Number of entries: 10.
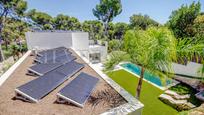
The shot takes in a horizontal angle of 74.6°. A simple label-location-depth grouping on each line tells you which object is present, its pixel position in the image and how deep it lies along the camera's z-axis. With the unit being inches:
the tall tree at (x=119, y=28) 1925.4
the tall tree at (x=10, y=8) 1213.8
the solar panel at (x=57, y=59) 450.8
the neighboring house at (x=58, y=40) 687.7
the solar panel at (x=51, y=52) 533.0
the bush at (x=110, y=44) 1366.3
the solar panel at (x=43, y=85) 237.9
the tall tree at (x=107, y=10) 1686.8
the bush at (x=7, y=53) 1391.6
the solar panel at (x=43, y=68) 348.1
